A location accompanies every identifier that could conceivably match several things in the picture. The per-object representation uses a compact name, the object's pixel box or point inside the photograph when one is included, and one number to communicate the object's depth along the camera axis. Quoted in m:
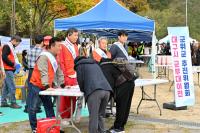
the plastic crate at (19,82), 12.50
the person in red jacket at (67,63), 8.41
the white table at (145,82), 9.10
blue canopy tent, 13.23
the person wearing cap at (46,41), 7.88
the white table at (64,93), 7.16
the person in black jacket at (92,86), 6.77
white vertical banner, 10.74
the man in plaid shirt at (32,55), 9.12
